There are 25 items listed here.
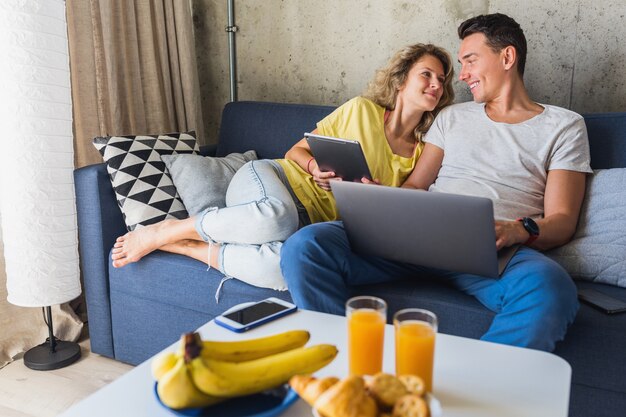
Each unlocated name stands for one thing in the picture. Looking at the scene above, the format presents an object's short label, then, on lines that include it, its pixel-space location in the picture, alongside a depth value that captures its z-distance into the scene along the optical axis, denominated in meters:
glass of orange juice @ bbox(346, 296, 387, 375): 0.89
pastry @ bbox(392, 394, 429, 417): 0.67
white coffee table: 0.85
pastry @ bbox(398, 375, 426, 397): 0.72
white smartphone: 1.13
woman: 1.71
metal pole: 2.73
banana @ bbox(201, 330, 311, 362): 0.81
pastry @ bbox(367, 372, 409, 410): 0.71
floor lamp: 1.74
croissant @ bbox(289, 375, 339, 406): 0.73
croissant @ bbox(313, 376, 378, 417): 0.68
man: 1.33
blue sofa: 1.48
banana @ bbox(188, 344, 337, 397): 0.75
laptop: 1.24
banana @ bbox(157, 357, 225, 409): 0.75
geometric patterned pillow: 1.94
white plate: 0.70
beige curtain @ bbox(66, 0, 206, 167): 2.27
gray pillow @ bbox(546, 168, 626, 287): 1.59
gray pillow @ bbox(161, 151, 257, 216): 2.01
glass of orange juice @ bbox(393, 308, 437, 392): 0.85
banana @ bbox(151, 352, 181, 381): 0.80
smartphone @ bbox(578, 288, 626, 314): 1.38
